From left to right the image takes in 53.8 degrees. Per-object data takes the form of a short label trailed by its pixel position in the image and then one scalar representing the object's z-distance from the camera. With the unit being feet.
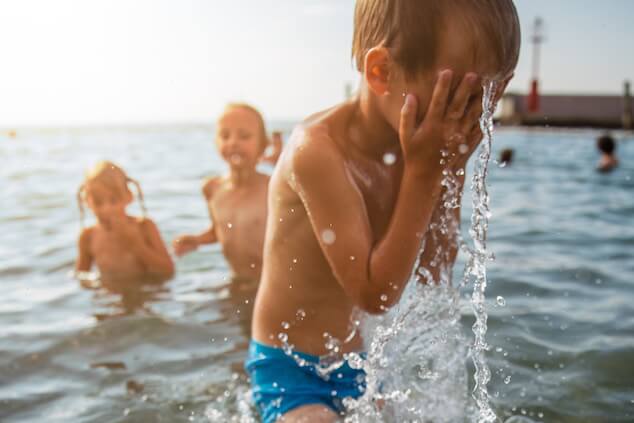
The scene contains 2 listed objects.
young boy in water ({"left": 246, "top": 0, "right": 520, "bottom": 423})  5.07
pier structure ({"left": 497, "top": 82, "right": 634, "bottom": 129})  126.62
